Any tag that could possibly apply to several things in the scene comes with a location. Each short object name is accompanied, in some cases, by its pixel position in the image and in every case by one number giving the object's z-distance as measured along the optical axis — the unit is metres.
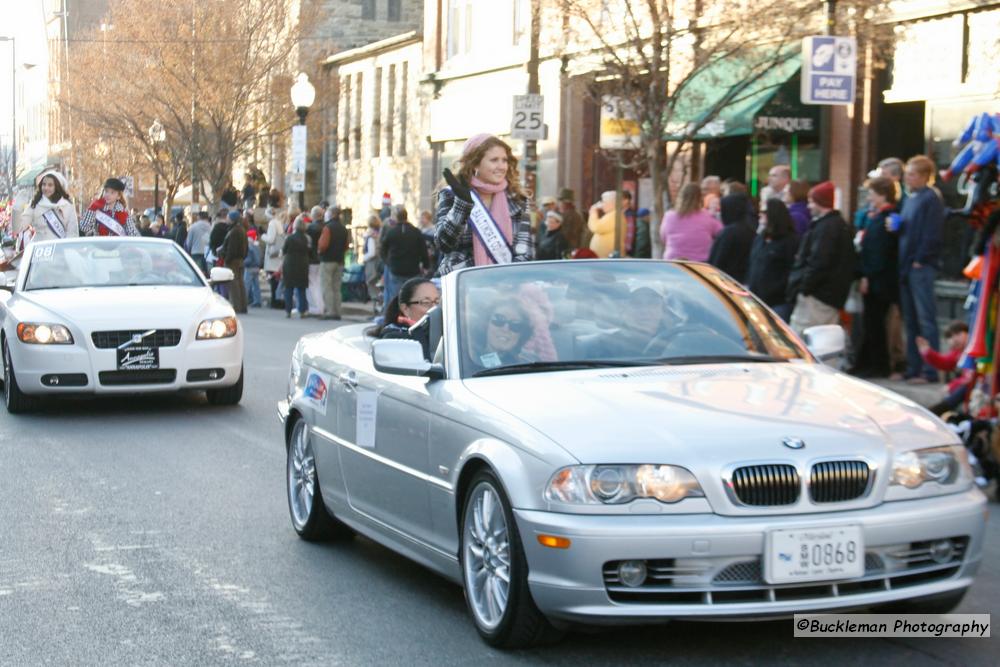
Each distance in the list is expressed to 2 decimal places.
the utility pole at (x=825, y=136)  23.03
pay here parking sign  15.82
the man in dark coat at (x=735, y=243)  15.39
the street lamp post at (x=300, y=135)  32.22
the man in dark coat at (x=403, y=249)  23.91
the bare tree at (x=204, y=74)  44.22
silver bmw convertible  5.32
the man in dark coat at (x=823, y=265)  14.11
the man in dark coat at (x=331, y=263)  27.44
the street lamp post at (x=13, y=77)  72.22
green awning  22.72
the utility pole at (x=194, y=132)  44.53
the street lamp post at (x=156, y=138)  45.31
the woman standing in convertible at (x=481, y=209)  9.88
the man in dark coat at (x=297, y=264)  27.84
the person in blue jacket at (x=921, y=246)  13.97
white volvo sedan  13.00
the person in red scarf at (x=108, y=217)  18.72
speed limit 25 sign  22.44
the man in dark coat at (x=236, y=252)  28.86
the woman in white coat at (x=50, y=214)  18.52
